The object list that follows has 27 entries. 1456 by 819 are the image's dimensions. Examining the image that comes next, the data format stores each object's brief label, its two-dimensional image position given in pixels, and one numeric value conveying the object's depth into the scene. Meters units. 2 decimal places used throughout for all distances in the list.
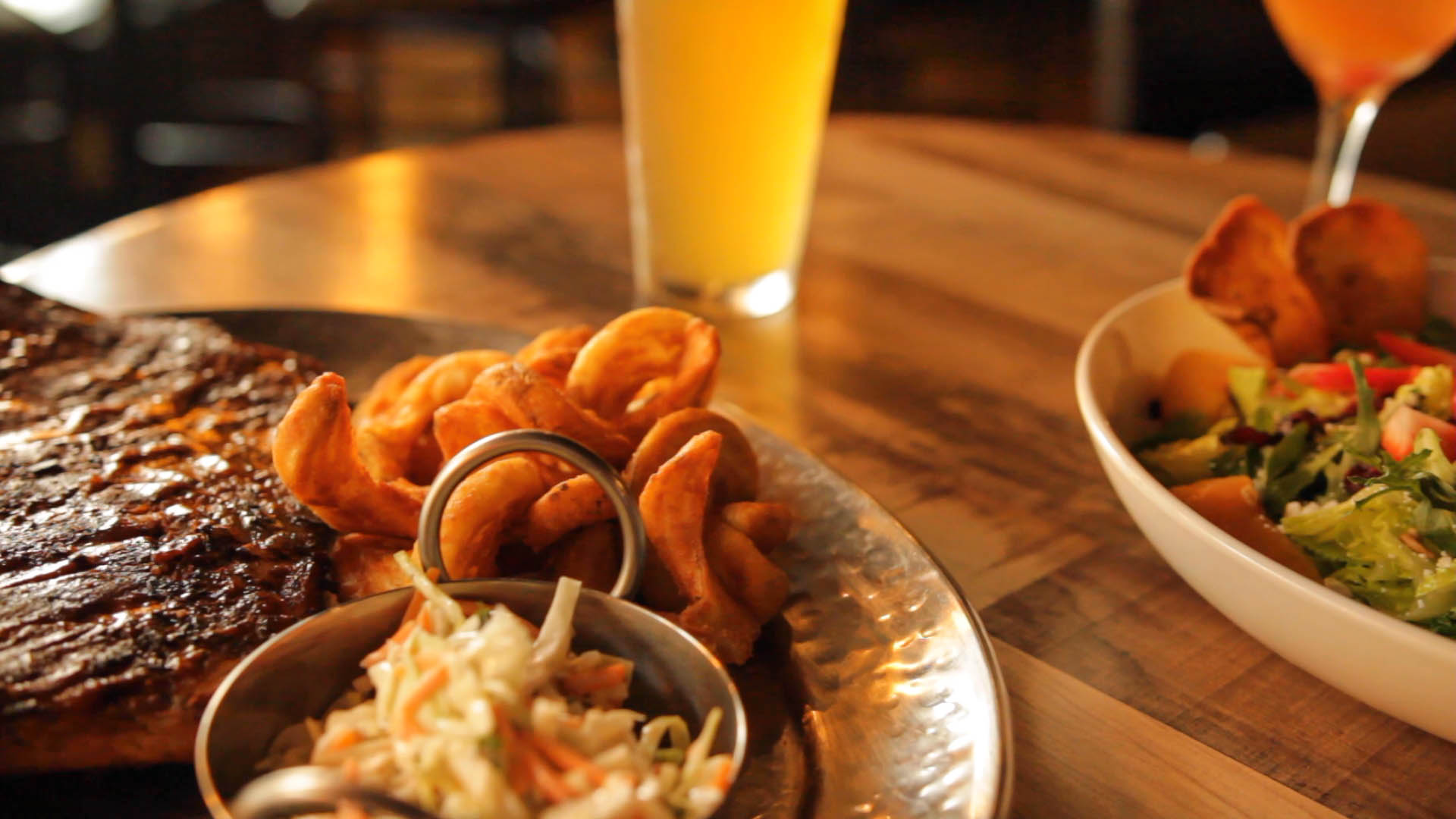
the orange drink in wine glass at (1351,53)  0.57
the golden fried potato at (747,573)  0.42
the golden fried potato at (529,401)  0.43
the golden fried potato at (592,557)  0.42
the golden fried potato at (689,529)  0.41
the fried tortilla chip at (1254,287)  0.50
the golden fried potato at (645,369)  0.45
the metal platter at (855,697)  0.37
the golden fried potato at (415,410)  0.44
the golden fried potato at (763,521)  0.43
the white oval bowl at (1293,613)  0.38
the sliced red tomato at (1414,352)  0.50
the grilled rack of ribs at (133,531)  0.37
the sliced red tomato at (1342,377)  0.47
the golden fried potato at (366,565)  0.41
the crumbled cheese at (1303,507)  0.44
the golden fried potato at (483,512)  0.41
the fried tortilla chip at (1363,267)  0.52
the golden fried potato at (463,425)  0.43
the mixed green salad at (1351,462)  0.41
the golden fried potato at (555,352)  0.47
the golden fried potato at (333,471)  0.41
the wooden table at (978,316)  0.40
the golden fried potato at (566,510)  0.41
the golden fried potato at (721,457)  0.43
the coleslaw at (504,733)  0.33
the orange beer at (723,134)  0.56
